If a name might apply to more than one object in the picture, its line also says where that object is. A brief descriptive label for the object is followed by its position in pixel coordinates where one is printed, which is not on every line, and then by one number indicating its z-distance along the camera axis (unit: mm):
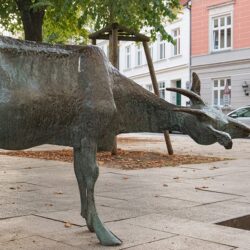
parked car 25031
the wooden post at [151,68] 11609
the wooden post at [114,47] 11172
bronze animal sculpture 3990
